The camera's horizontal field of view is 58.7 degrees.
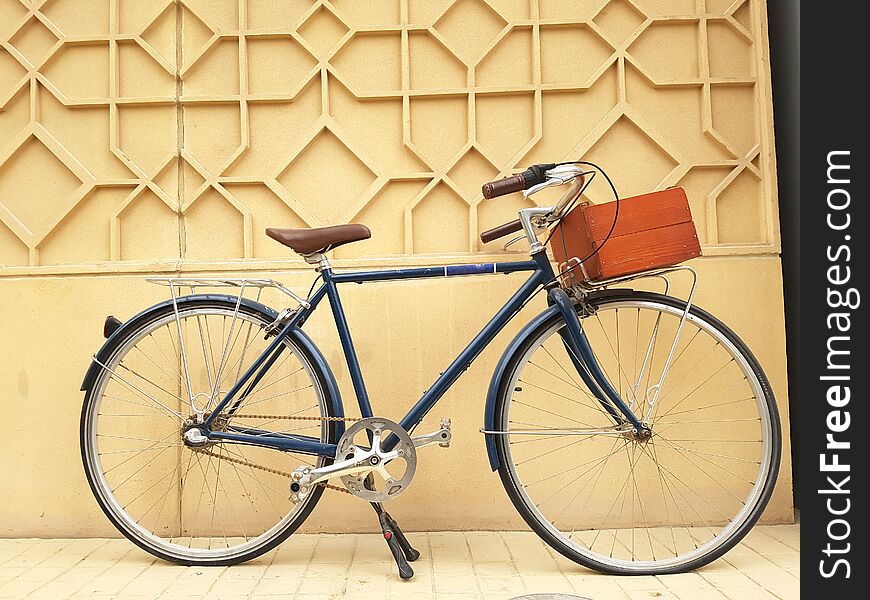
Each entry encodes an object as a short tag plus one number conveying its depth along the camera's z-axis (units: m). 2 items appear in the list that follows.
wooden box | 2.46
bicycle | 2.84
